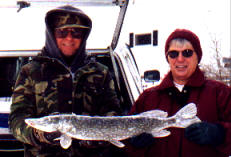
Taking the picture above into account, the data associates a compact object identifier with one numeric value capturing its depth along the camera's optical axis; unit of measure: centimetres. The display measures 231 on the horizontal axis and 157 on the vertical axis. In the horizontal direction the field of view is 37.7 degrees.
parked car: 381
